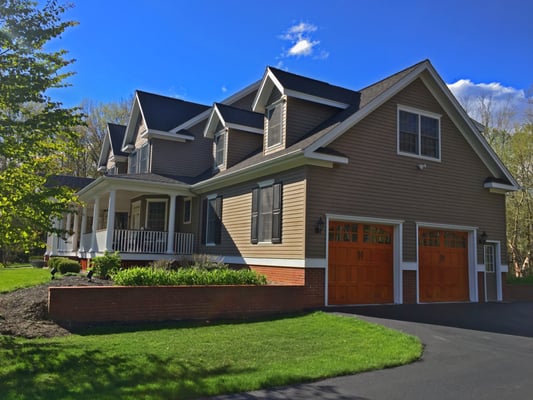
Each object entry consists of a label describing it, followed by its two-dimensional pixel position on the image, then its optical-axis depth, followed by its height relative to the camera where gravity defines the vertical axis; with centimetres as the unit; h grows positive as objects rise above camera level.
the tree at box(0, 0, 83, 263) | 860 +243
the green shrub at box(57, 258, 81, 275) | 1920 -65
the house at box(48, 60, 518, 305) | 1345 +211
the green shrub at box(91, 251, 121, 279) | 1517 -42
